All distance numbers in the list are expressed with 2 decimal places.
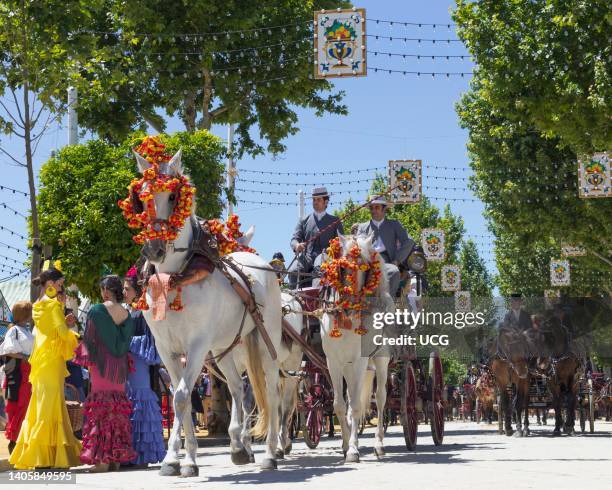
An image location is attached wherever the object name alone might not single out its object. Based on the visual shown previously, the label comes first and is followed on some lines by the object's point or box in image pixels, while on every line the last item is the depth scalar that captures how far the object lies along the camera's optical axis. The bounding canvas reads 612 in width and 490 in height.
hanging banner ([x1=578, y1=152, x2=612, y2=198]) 28.86
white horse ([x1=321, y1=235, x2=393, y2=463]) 12.35
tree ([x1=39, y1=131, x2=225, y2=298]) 20.59
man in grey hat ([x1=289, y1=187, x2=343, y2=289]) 14.48
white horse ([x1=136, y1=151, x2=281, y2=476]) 10.05
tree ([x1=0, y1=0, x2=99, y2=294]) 15.77
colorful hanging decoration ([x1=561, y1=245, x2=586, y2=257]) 38.28
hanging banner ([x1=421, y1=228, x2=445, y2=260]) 41.44
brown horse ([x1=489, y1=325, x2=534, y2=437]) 19.78
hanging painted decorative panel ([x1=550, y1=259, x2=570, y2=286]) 42.34
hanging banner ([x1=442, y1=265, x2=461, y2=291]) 45.09
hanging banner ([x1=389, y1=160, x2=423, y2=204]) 29.47
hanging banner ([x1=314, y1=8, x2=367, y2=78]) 18.66
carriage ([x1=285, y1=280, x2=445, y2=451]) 14.08
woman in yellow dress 10.87
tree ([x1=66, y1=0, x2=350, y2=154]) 24.12
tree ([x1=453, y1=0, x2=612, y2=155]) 19.80
